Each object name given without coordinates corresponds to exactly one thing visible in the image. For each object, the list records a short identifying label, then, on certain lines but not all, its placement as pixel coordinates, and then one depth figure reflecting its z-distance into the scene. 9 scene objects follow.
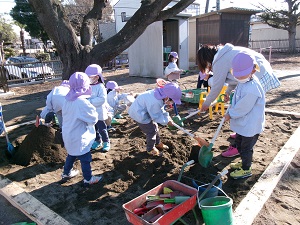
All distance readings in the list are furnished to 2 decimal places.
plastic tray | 6.51
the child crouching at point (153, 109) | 3.28
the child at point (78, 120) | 3.10
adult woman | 3.52
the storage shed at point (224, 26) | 15.48
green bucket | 2.13
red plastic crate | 2.08
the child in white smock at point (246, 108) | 2.90
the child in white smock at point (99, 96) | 4.05
